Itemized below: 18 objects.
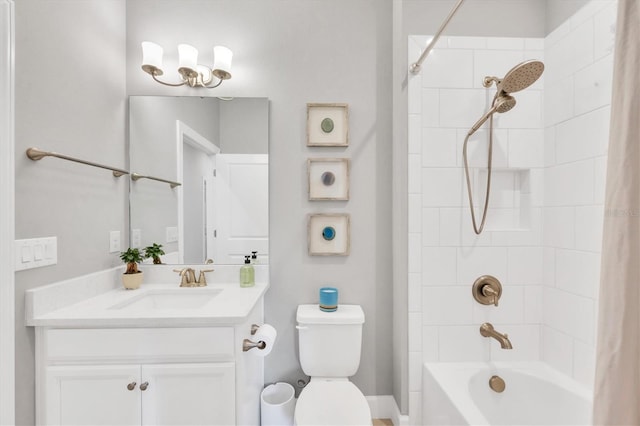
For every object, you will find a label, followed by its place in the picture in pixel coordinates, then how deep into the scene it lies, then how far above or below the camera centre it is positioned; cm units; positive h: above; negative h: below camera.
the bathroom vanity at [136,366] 115 -59
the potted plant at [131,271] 160 -32
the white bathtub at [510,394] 135 -86
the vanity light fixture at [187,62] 162 +80
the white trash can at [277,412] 156 -104
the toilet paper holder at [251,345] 125 -57
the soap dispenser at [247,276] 167 -36
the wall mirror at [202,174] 176 +21
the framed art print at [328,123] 177 +51
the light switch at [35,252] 110 -16
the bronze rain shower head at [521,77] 121 +56
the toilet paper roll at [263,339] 136 -58
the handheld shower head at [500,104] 141 +50
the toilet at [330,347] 160 -72
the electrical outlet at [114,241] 162 -17
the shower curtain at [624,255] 48 -7
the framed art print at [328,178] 177 +19
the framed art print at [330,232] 178 -14
